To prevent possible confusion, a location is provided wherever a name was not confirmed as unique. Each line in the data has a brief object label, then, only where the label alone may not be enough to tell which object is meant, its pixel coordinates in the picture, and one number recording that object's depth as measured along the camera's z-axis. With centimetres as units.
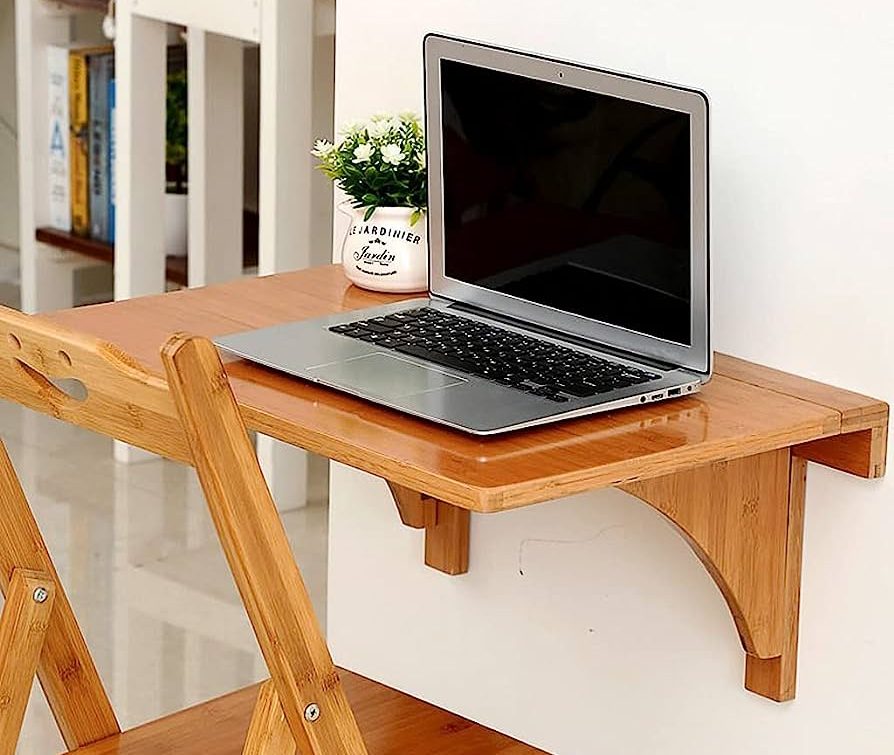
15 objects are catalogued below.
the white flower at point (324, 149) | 215
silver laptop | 174
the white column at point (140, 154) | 387
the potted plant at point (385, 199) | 212
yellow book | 433
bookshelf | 356
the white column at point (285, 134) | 351
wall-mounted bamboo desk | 158
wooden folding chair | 145
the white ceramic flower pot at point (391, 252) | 212
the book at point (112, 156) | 430
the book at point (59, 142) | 436
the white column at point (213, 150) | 390
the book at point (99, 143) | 430
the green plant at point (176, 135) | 432
